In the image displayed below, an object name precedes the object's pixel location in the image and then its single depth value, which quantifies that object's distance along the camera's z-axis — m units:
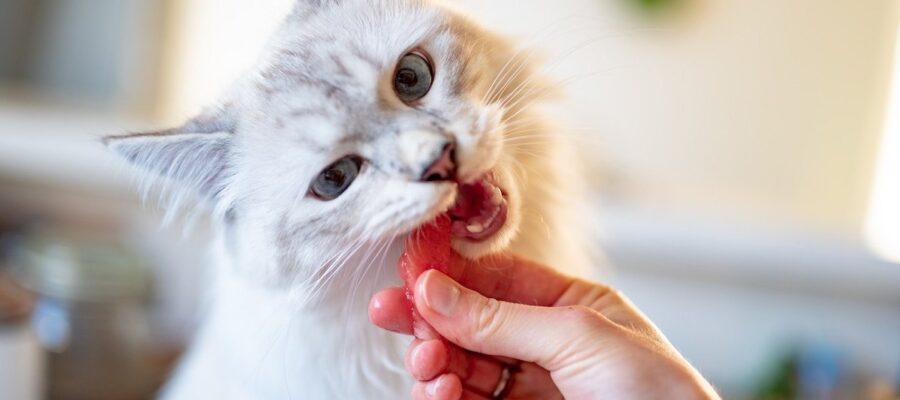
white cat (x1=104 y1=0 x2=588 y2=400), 0.36
